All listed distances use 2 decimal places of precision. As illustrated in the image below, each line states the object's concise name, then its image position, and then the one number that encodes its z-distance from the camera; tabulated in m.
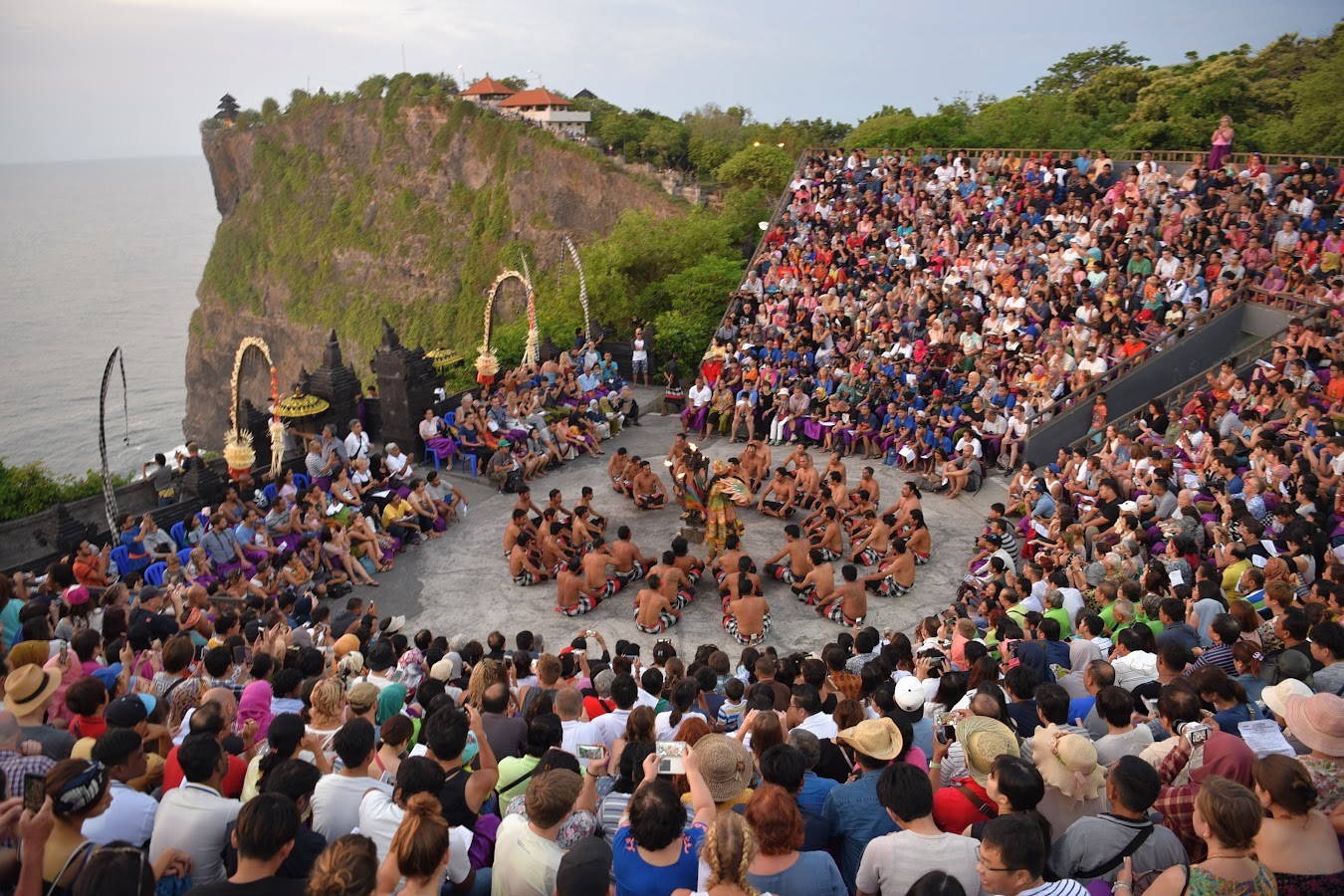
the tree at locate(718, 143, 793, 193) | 36.78
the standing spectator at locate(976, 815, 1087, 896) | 3.52
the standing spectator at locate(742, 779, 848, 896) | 3.83
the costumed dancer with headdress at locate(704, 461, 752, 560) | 12.41
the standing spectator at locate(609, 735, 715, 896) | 3.82
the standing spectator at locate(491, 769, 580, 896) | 4.04
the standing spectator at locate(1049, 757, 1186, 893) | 4.01
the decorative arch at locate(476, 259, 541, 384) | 18.17
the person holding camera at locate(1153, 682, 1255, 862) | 4.53
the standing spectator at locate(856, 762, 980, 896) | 3.87
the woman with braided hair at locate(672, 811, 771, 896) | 3.52
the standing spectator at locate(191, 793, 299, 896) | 3.62
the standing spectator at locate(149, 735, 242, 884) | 4.23
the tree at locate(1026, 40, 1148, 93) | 42.28
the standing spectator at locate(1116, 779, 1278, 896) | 3.72
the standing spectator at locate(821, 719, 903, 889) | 4.46
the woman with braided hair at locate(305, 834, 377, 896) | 3.26
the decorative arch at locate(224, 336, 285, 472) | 13.72
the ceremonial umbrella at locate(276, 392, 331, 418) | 16.05
